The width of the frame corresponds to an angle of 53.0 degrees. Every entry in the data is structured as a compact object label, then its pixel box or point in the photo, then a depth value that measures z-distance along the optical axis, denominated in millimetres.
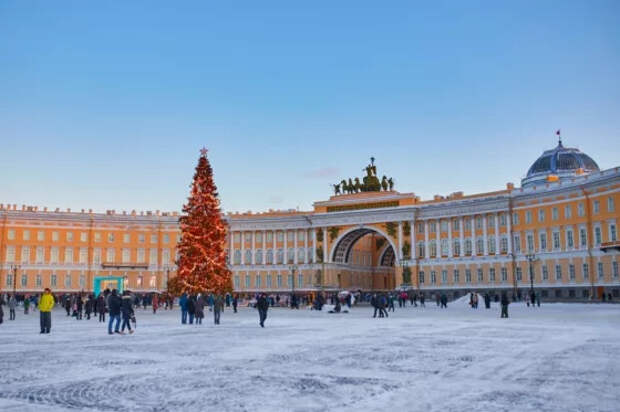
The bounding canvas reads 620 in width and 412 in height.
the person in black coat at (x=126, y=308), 21984
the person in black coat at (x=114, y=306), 21719
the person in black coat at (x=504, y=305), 31466
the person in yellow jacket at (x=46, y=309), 21516
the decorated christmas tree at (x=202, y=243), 45594
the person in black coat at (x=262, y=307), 25584
